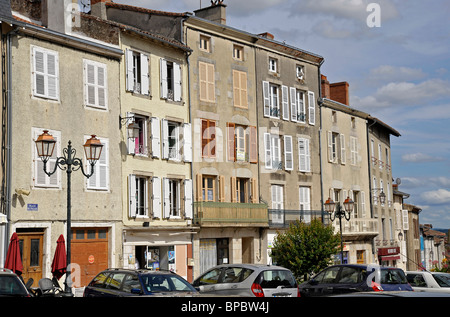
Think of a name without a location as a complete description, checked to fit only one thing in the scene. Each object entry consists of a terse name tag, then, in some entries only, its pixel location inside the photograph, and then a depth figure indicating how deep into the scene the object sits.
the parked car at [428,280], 18.92
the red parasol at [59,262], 18.02
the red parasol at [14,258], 17.31
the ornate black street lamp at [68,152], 15.18
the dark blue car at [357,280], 16.34
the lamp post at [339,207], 27.69
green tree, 28.08
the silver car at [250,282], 15.42
